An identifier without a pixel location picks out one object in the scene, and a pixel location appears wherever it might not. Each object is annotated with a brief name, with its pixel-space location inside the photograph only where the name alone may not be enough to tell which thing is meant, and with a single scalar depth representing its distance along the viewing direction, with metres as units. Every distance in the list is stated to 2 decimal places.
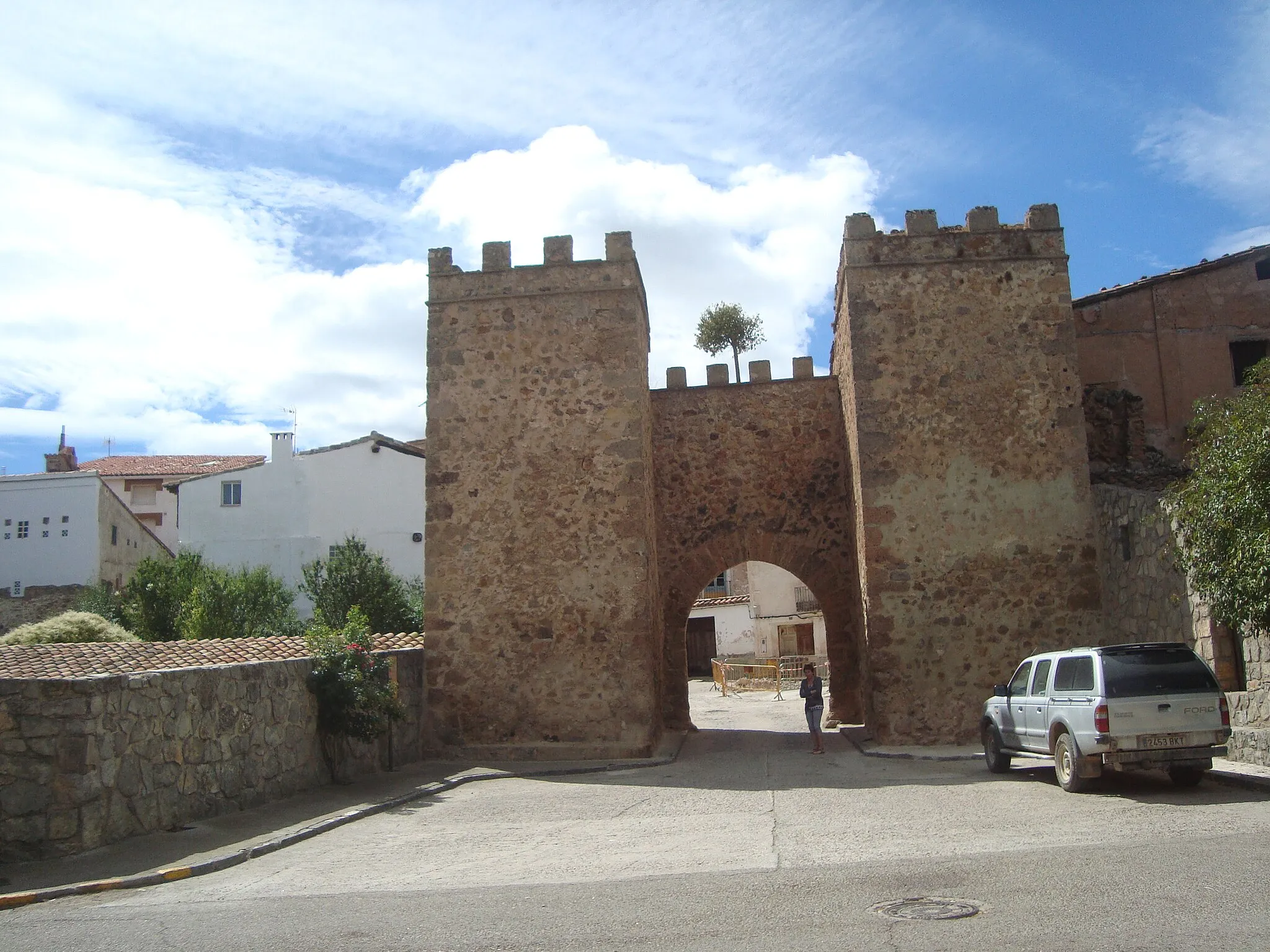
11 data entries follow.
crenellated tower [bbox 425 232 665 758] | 15.56
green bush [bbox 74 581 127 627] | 29.97
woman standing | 15.61
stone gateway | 15.40
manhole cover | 5.84
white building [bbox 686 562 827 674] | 39.06
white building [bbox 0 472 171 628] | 37.72
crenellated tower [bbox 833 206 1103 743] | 15.33
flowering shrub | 12.74
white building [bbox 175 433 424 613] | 35.28
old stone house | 17.97
